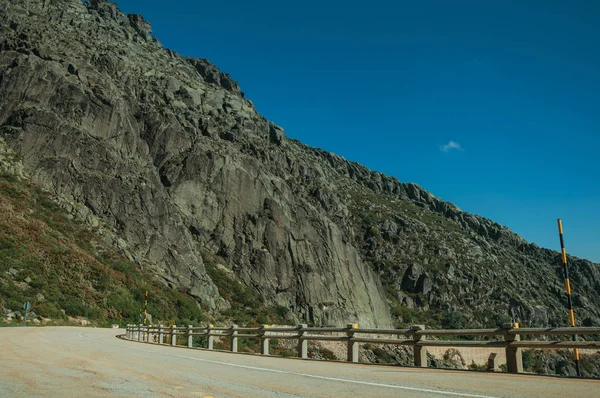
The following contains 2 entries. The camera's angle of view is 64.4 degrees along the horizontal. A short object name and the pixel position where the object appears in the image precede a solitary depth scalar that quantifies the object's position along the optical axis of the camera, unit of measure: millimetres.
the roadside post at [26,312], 35938
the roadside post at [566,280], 12480
